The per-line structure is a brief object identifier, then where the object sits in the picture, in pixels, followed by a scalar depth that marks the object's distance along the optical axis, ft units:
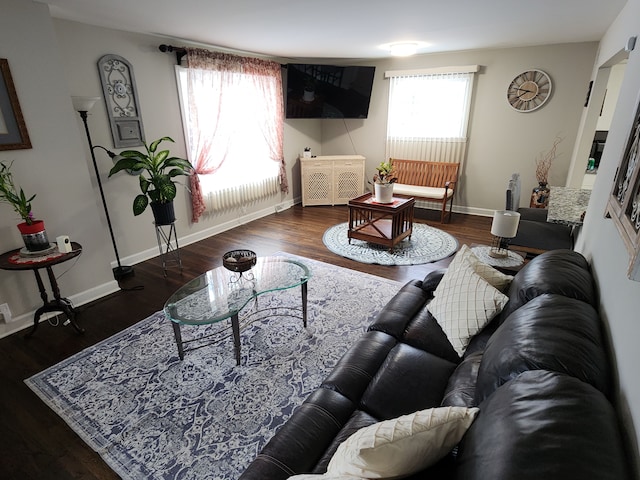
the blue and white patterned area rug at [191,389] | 5.77
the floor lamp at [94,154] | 9.47
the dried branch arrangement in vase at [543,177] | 14.92
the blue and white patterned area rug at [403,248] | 12.88
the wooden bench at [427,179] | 16.87
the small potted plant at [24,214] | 8.03
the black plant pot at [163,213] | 11.61
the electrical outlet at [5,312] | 8.60
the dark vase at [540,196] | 14.87
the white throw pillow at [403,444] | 3.03
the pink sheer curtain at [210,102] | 13.47
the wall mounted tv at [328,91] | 18.21
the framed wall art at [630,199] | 3.32
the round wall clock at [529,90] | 15.06
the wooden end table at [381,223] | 13.26
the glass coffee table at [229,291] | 7.12
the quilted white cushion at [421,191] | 16.78
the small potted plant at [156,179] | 10.76
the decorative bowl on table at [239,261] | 8.04
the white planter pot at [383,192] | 13.37
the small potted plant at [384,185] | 13.39
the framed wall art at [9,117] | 7.99
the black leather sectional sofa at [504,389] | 2.57
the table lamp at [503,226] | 7.70
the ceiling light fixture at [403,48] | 14.01
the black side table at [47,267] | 7.84
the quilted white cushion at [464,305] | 5.82
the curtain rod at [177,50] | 12.18
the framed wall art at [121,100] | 11.02
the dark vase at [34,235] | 8.23
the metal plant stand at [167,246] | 12.49
